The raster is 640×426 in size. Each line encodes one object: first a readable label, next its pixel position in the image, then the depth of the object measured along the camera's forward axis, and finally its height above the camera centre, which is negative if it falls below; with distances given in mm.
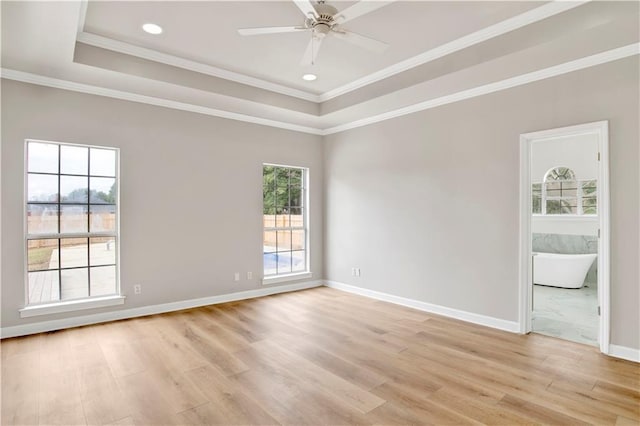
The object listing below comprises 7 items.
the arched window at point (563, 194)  6734 +376
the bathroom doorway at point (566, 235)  3221 -369
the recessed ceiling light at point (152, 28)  3260 +1799
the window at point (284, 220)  5629 -124
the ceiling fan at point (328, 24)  2441 +1475
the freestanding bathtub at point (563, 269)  5867 -992
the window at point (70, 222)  3791 -93
